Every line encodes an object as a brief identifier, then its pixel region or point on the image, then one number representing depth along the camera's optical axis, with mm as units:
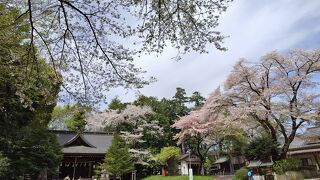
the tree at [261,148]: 21031
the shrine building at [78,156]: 30353
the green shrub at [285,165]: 19469
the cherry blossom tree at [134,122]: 34719
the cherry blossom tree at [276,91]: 19969
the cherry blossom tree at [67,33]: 5374
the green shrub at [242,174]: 23736
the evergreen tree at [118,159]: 27000
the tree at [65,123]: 43184
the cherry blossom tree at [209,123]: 22953
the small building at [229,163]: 43444
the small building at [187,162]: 38344
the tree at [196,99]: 44250
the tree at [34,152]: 19672
